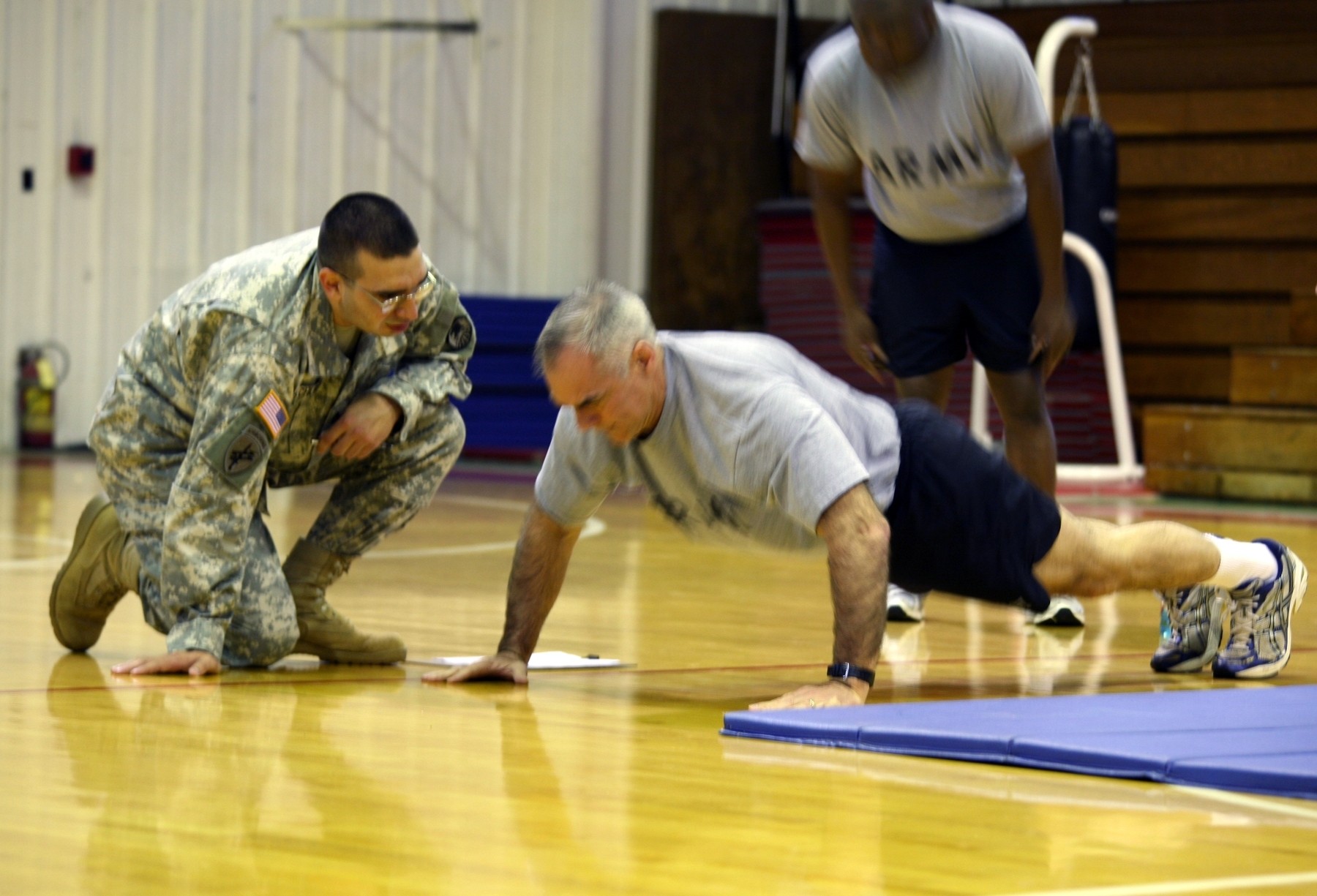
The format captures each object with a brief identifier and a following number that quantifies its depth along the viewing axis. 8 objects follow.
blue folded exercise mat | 4.98
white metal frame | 17.67
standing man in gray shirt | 8.83
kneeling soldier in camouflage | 6.90
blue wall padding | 21.56
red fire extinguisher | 21.87
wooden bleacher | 20.44
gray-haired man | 6.02
